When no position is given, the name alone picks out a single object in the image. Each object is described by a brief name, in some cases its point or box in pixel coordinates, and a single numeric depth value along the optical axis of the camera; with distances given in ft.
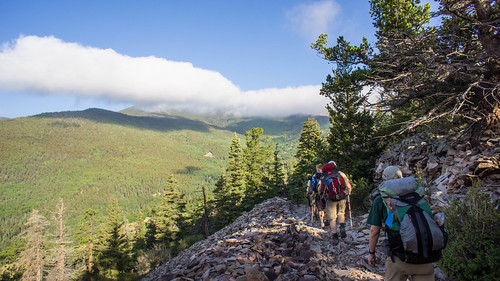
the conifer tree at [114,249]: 110.01
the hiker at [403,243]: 9.54
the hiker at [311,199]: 35.94
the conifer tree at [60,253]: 83.82
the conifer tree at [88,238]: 115.21
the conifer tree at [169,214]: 108.99
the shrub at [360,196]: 35.73
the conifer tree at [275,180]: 95.45
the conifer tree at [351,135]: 44.14
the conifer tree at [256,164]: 95.81
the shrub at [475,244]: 12.60
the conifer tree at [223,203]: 96.02
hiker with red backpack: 23.89
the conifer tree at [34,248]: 82.99
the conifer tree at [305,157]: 86.22
